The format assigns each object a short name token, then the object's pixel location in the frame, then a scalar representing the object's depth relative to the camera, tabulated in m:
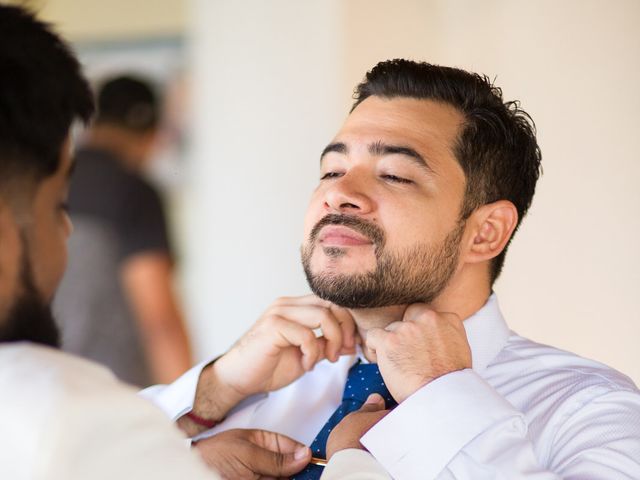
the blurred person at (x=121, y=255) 3.02
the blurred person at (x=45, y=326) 0.90
